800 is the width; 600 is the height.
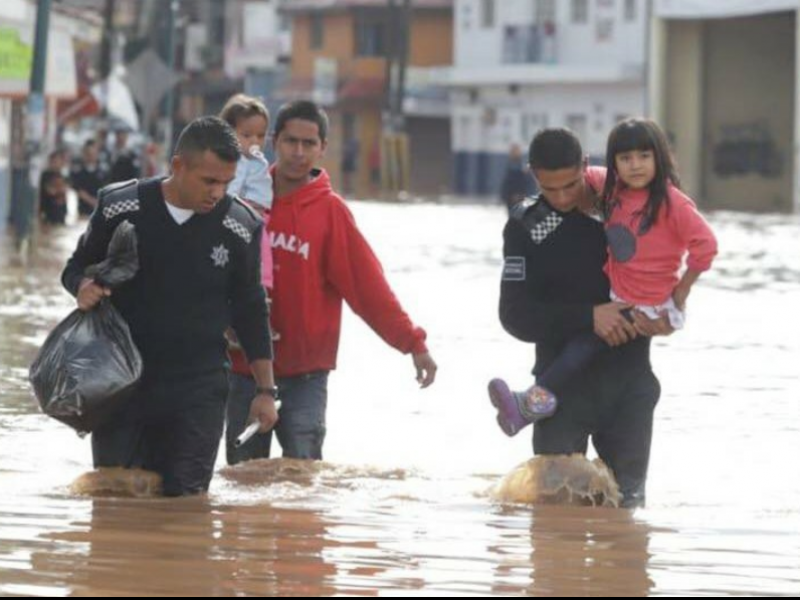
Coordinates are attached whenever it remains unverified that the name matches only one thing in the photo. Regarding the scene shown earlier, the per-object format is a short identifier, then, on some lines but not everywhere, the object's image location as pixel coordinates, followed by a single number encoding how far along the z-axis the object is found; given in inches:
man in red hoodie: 383.2
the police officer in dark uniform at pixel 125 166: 1656.0
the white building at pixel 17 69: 1451.8
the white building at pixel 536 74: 2839.6
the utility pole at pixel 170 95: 2373.2
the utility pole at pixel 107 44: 2513.0
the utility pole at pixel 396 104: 3176.7
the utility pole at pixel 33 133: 1330.0
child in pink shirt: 349.1
